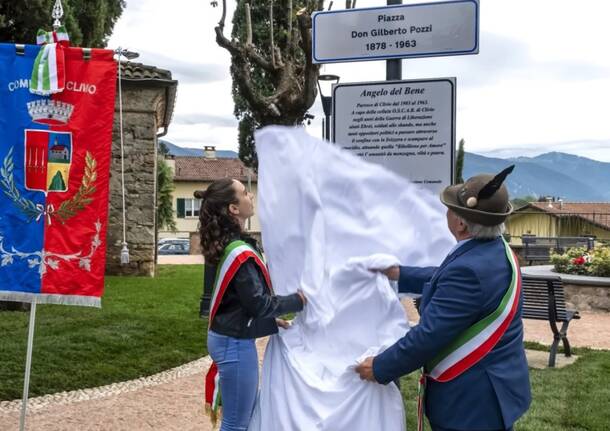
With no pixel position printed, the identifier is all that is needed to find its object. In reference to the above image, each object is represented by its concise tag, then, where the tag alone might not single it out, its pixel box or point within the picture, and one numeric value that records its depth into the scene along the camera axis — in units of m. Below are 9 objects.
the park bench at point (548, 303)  7.48
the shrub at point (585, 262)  12.07
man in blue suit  2.45
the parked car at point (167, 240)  38.09
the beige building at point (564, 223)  23.91
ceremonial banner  4.28
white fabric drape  2.69
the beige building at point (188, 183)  52.72
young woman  3.17
